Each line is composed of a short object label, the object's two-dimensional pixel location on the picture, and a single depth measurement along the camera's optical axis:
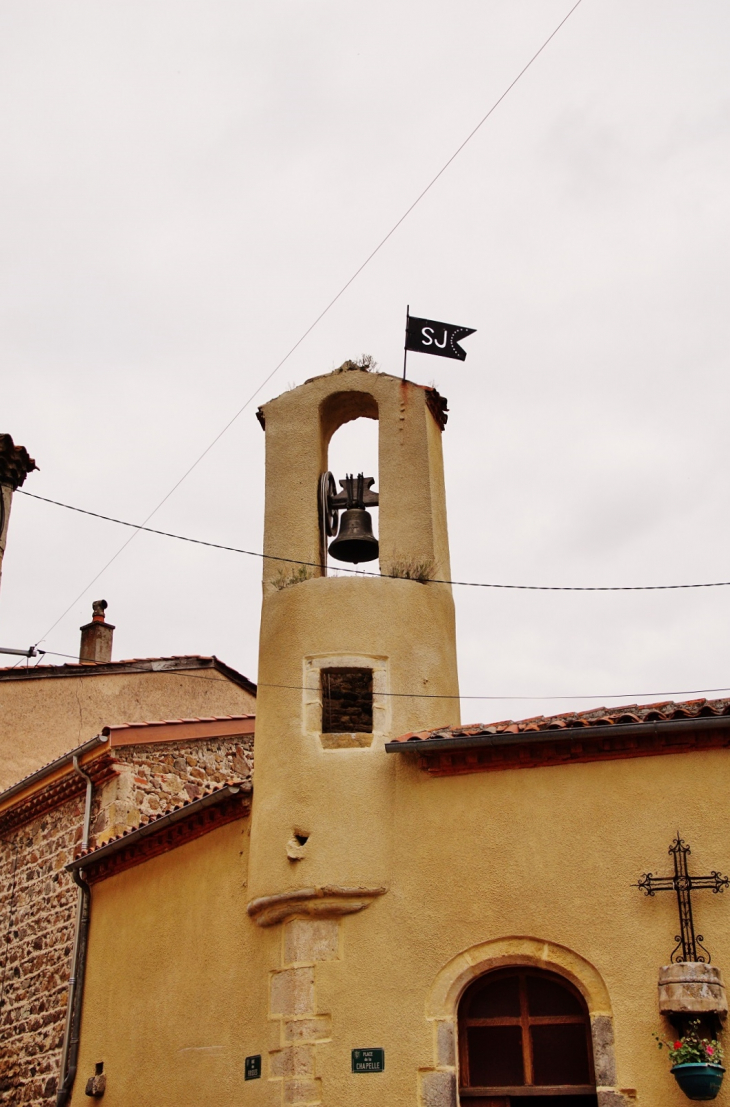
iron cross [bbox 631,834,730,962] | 9.01
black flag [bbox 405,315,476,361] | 12.35
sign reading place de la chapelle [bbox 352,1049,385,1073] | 9.49
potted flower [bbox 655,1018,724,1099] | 8.49
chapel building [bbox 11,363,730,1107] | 9.29
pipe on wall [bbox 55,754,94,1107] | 12.72
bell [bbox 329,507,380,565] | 11.98
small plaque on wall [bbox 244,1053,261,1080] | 10.04
